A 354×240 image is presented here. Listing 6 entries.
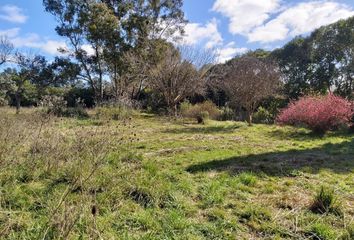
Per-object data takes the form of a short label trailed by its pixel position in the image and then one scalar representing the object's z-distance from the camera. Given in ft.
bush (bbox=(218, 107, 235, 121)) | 63.98
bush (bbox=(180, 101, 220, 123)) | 52.33
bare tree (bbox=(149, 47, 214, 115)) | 55.42
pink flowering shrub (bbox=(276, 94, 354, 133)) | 37.60
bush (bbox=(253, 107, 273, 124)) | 63.34
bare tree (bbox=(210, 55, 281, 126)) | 47.73
